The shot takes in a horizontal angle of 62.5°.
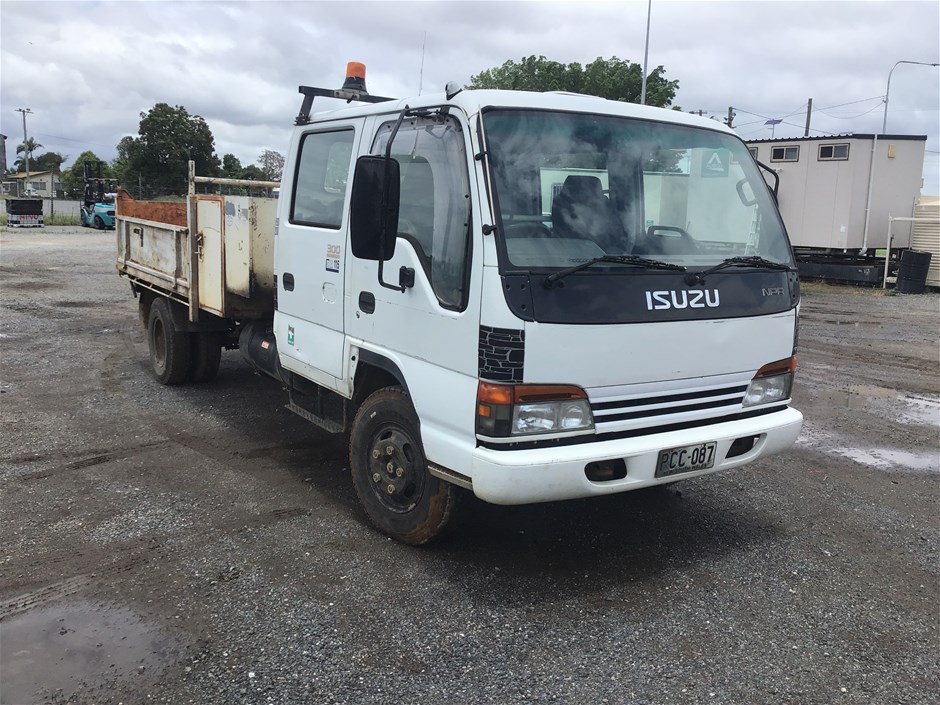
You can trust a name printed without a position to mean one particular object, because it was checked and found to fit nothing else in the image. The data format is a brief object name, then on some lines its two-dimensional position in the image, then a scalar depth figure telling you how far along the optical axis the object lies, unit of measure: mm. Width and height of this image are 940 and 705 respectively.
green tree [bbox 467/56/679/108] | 30688
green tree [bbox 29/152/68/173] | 99331
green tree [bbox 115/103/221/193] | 50938
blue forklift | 37156
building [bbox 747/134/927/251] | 19188
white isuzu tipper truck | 3396
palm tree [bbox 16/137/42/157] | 88000
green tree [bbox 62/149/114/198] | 61284
